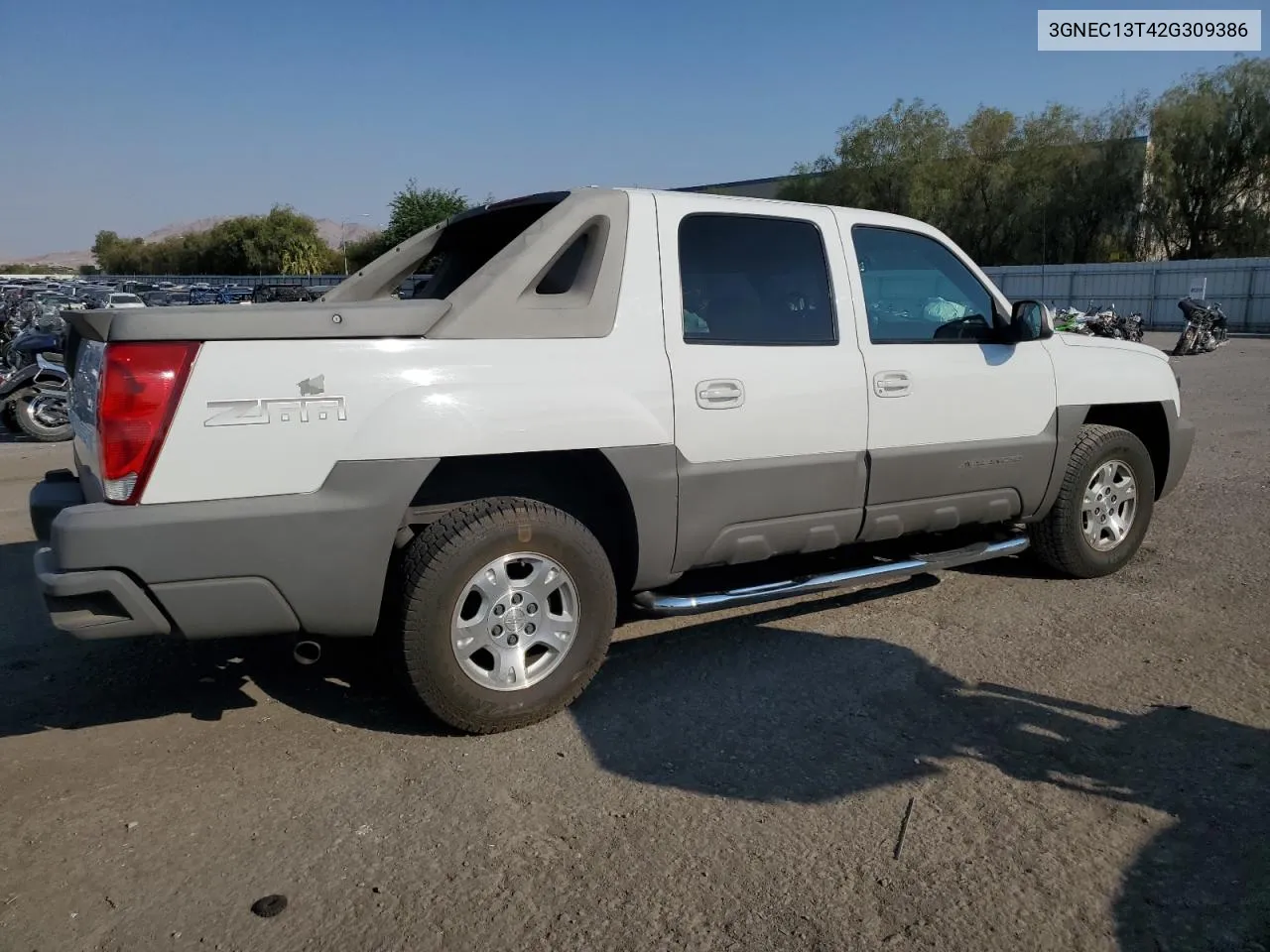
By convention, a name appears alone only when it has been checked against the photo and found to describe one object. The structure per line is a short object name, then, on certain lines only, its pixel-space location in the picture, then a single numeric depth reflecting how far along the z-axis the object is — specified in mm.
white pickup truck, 3088
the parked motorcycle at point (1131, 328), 23256
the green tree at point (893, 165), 50344
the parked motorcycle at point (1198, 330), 21688
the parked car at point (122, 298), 26312
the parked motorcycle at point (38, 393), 11141
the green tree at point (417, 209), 50062
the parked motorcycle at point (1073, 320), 18806
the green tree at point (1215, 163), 39906
